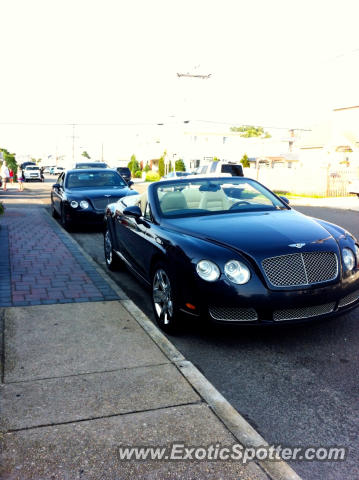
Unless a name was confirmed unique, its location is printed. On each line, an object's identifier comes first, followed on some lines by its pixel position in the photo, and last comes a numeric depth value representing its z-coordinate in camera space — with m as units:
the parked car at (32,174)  49.28
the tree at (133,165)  73.78
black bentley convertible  4.18
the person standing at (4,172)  26.97
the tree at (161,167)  55.09
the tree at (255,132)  121.81
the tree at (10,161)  51.26
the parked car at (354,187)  24.00
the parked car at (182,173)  27.70
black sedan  11.55
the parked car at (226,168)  23.92
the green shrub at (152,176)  55.87
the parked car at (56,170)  82.69
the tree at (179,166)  52.03
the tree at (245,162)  47.62
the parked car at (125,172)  41.86
